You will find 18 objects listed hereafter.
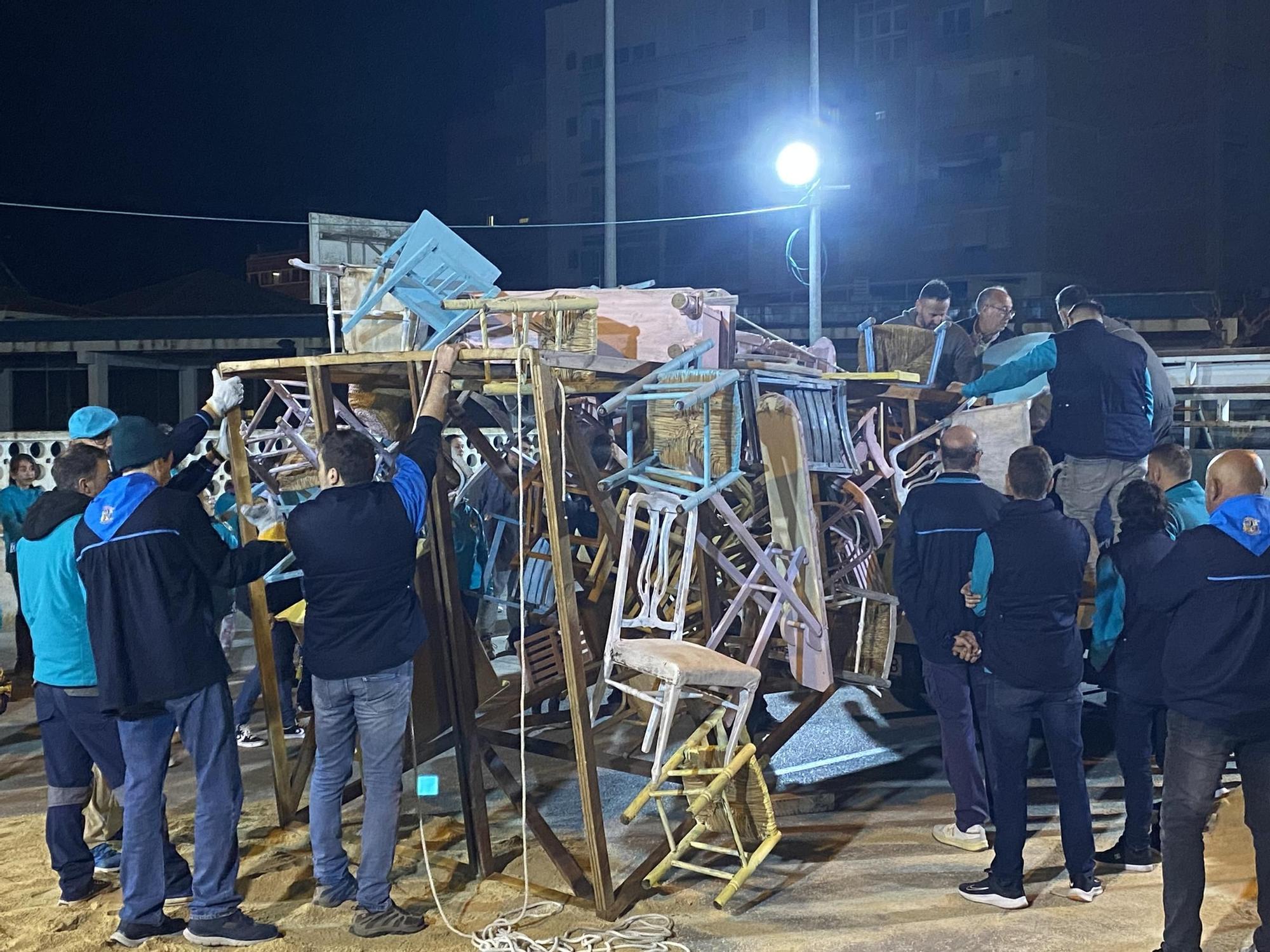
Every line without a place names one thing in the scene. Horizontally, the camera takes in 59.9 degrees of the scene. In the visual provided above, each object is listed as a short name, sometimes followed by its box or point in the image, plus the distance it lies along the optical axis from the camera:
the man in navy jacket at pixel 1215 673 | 4.01
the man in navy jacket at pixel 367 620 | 4.58
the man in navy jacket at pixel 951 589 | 5.43
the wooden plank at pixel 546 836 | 4.98
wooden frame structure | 4.67
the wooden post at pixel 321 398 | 5.20
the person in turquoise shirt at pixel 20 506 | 9.15
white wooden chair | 4.83
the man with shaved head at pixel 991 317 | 7.51
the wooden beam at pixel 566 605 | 4.63
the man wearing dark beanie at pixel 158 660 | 4.42
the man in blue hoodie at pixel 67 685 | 4.79
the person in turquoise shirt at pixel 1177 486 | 5.46
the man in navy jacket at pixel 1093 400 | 6.38
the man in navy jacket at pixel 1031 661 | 4.80
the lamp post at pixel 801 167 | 13.74
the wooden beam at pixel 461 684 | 5.29
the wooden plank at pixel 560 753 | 5.41
